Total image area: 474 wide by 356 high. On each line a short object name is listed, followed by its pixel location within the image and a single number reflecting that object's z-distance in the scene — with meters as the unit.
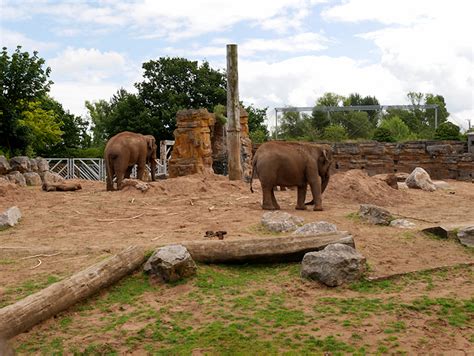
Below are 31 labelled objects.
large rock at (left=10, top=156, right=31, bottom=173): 19.47
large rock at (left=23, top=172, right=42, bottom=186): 19.20
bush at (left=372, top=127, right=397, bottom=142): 29.47
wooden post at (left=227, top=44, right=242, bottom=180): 16.53
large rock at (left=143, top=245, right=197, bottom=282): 7.05
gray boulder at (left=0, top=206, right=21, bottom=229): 10.23
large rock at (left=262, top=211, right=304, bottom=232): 9.42
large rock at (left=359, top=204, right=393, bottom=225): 9.99
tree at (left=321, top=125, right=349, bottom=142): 35.22
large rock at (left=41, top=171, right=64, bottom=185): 19.81
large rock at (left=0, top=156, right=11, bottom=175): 18.28
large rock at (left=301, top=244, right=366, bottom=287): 7.04
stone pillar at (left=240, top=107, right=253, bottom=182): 23.69
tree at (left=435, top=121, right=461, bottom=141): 28.60
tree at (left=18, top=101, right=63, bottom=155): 36.50
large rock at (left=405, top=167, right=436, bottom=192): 17.20
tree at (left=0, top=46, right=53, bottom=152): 22.12
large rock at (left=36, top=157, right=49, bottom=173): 20.69
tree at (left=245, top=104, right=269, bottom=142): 45.17
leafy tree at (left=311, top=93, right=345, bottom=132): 43.78
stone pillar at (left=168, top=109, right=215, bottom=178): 23.39
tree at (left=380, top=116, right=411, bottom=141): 39.41
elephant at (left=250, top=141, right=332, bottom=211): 11.79
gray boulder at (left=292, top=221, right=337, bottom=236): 8.57
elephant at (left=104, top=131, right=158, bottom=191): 16.44
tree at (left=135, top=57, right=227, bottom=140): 41.91
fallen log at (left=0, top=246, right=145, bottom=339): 5.75
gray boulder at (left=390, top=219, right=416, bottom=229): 9.69
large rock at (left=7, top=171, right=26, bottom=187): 18.22
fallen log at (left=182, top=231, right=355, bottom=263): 7.75
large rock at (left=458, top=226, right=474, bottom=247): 8.79
